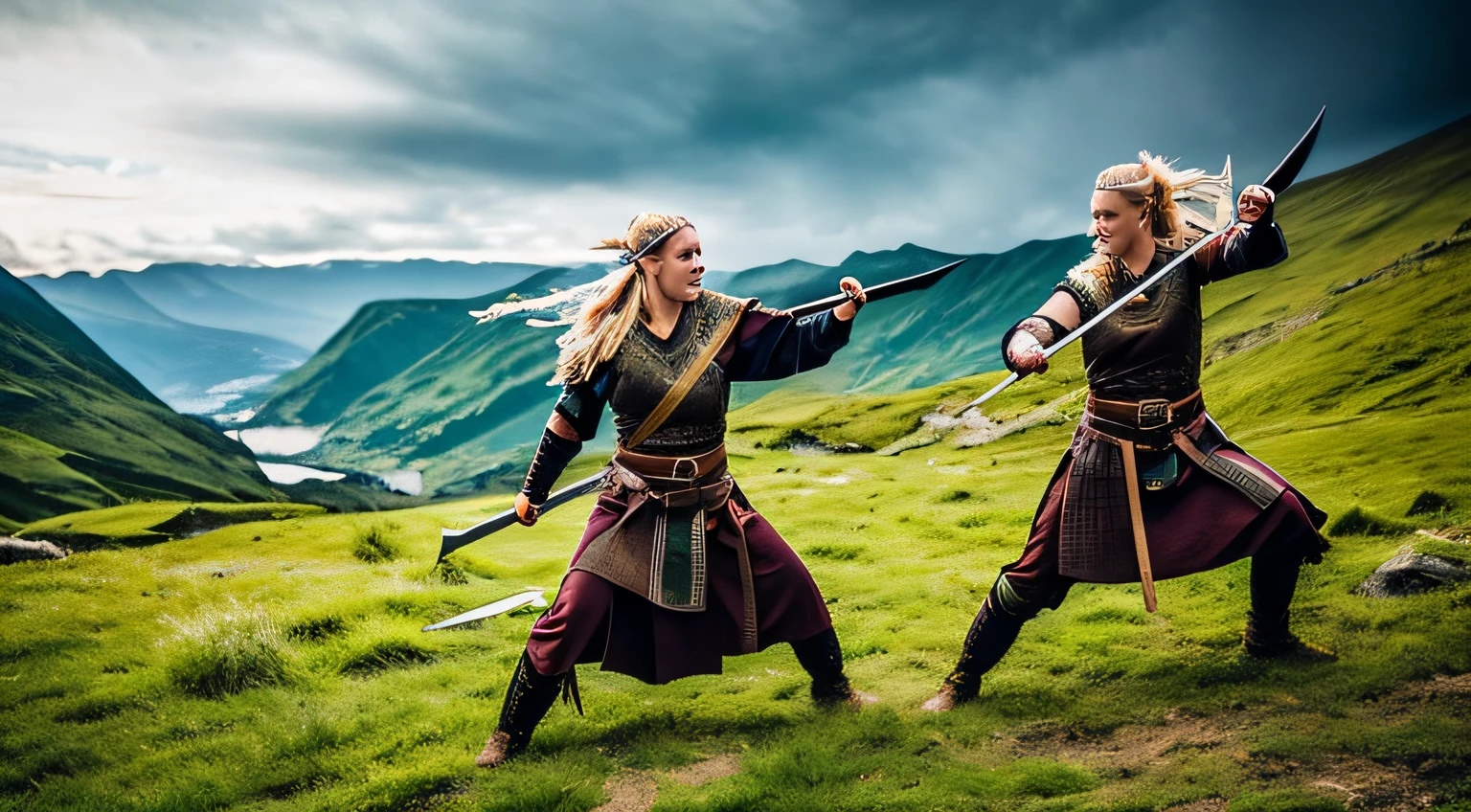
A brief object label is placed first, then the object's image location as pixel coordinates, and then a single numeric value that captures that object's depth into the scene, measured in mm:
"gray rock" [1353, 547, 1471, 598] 4504
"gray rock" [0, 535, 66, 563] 8133
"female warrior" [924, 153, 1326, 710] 4055
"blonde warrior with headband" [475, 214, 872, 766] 4160
